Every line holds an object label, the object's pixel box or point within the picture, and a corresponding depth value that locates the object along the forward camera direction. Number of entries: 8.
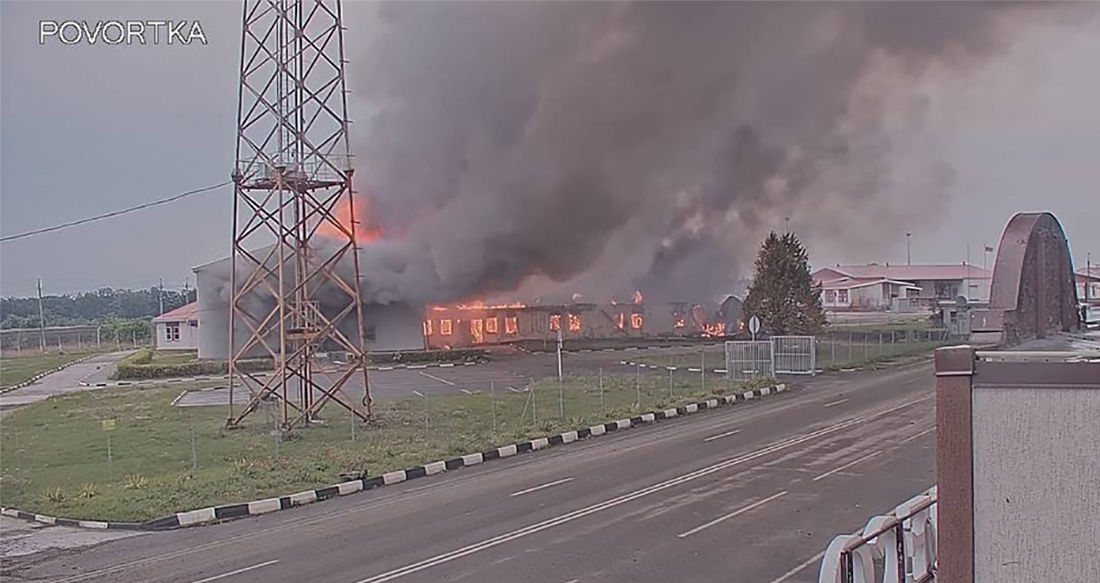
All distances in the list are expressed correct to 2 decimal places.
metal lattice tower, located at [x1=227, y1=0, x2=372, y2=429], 22.52
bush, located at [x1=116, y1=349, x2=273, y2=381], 39.91
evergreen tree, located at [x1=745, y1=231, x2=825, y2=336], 40.16
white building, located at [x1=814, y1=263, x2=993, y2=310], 78.62
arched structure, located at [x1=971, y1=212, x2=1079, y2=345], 8.98
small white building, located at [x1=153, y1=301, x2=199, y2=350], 56.56
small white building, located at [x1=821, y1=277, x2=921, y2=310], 83.19
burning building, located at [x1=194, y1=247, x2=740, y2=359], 46.75
